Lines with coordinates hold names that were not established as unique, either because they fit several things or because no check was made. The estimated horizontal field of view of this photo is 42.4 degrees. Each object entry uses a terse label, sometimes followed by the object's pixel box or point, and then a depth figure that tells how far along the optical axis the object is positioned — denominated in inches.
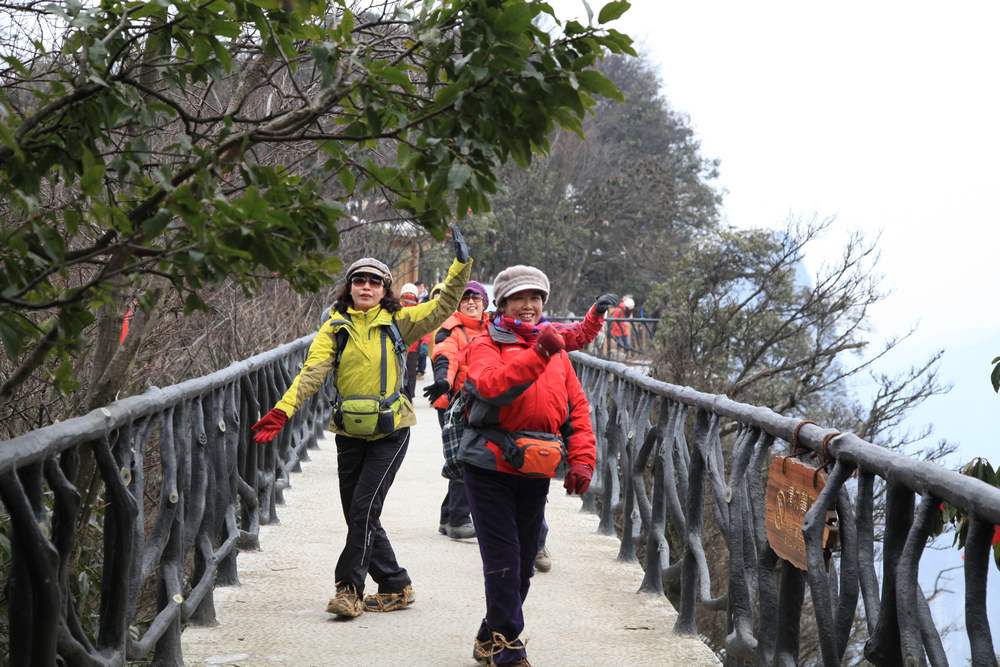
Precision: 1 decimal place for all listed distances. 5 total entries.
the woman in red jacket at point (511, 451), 186.9
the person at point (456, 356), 295.0
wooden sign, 147.2
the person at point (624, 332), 923.4
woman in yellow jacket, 223.5
